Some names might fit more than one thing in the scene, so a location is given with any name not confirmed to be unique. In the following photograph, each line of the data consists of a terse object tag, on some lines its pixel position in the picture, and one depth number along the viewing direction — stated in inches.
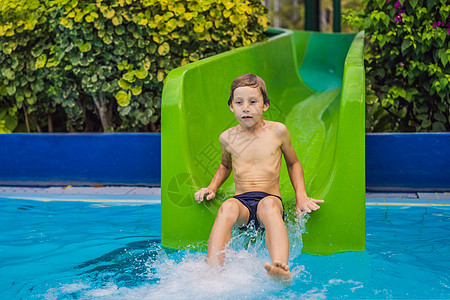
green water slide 142.9
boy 135.6
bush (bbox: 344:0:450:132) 219.3
